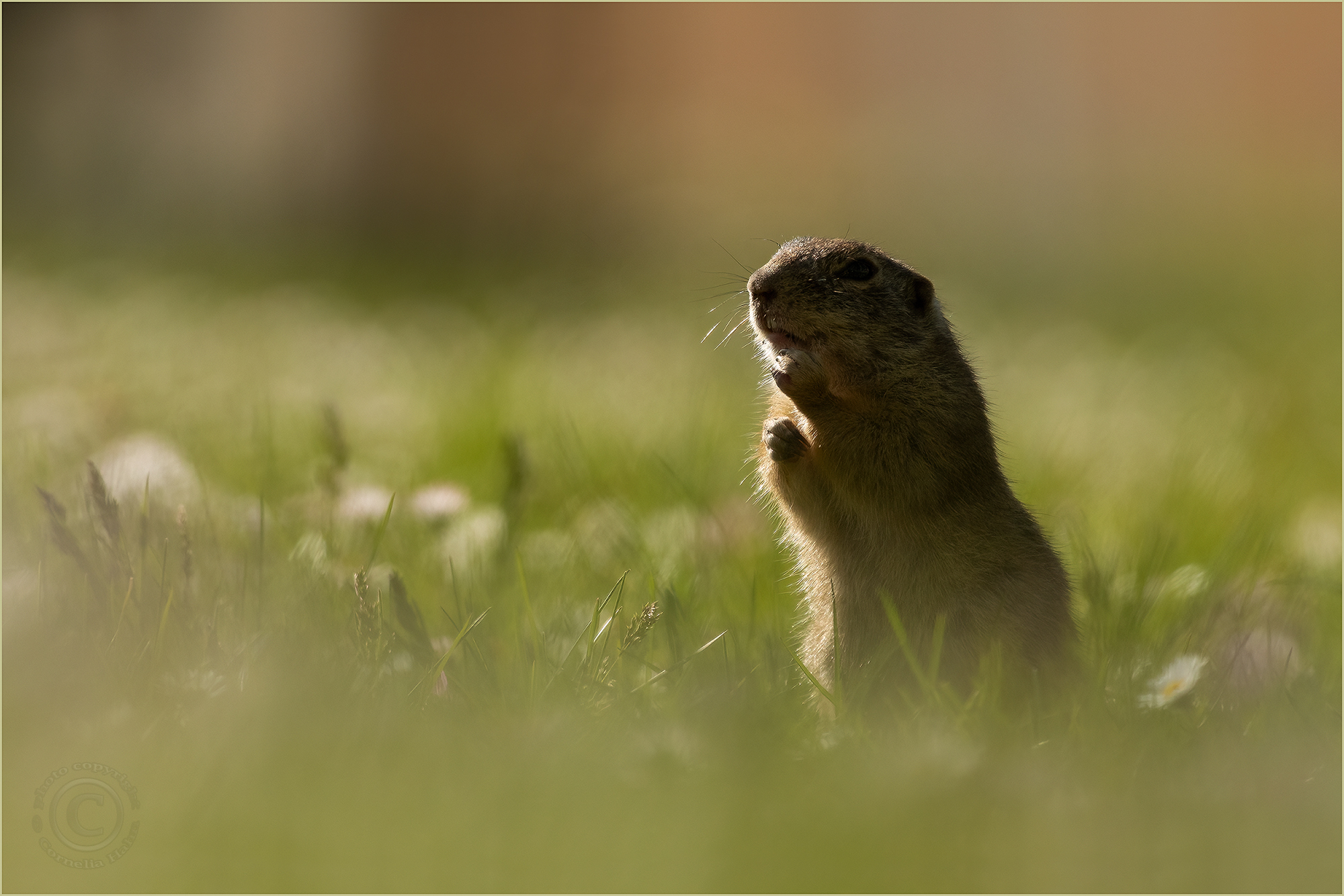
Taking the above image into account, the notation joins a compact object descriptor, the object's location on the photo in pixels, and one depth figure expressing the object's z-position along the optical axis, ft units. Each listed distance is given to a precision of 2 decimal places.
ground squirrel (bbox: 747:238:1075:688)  18.88
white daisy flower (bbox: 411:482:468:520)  21.84
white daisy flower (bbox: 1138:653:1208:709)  17.54
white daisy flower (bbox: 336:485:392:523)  21.43
